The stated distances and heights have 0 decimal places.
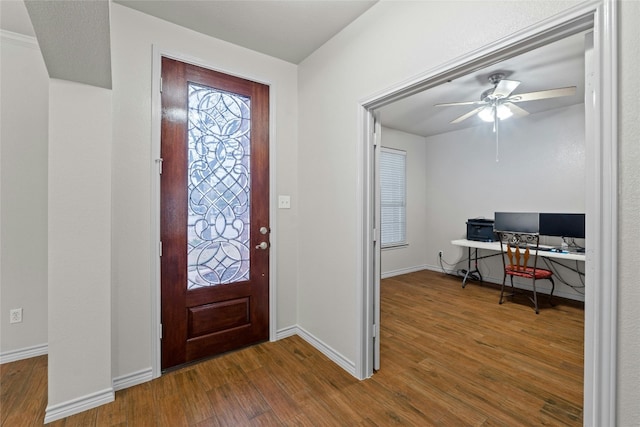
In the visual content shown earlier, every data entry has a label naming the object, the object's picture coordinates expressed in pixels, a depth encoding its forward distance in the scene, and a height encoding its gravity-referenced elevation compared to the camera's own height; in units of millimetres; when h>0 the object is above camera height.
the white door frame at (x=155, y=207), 2148 +40
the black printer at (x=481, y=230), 4645 -283
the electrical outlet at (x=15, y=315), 2340 -860
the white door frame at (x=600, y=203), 1046 +39
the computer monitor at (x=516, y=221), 4262 -127
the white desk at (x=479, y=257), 3473 -518
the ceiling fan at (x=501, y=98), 2854 +1262
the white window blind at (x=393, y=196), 5254 +312
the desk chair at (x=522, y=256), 3617 -581
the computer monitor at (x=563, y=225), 3758 -156
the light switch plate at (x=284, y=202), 2791 +105
